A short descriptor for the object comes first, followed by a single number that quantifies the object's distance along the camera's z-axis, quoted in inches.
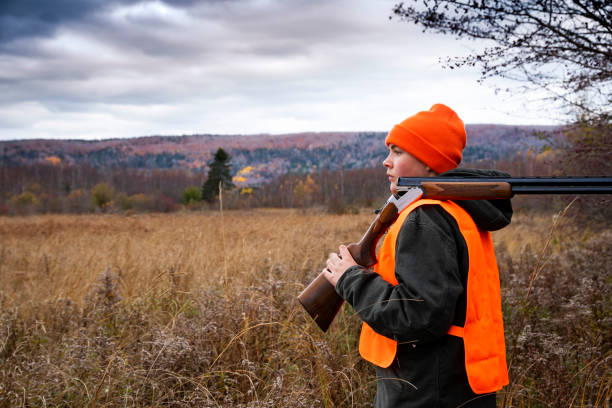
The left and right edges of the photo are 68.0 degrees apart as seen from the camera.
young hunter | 60.2
